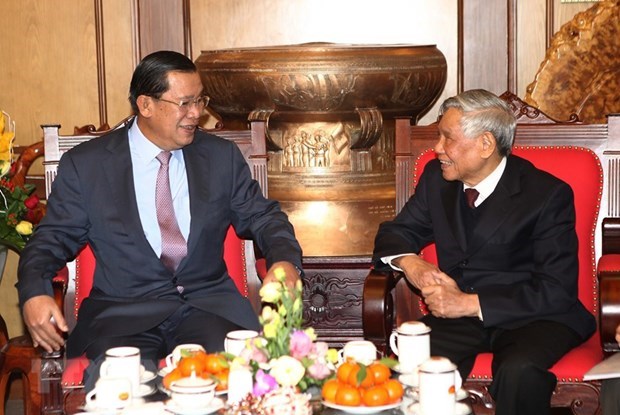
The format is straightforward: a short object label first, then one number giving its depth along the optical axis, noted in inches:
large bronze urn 158.6
